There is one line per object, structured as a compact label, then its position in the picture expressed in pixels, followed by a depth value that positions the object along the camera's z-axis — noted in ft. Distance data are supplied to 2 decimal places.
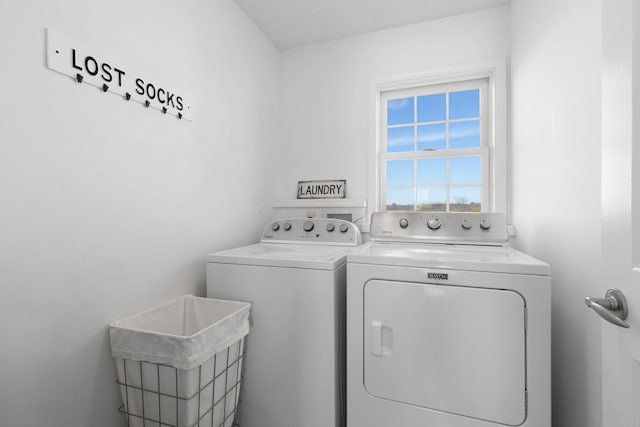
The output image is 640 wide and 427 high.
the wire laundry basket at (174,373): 3.54
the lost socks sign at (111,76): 3.27
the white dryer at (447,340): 3.60
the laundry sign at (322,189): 7.53
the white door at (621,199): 1.89
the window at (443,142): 6.58
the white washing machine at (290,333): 4.39
